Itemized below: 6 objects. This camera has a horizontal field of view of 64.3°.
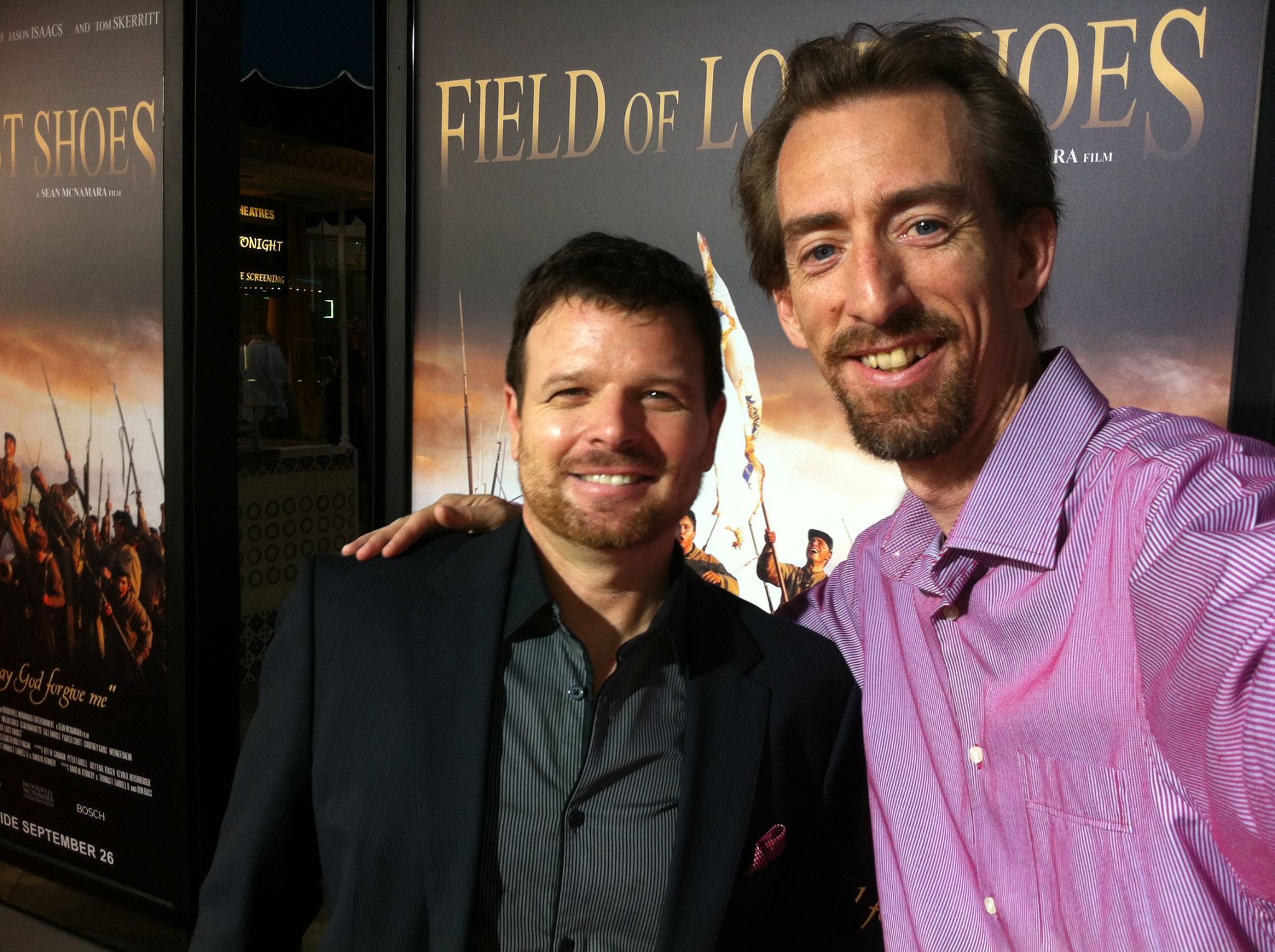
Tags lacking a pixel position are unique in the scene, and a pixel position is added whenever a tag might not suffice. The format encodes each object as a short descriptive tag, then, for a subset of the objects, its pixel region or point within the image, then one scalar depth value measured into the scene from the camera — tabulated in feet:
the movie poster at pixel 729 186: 5.69
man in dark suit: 4.80
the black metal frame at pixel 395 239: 8.11
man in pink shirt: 3.48
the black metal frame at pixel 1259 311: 5.44
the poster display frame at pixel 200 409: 8.14
